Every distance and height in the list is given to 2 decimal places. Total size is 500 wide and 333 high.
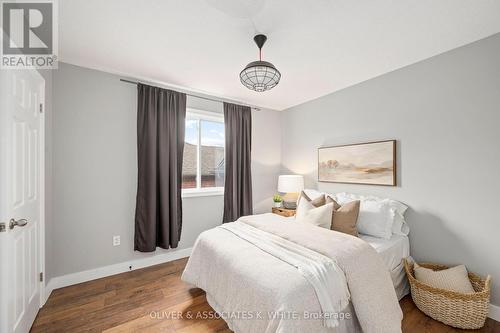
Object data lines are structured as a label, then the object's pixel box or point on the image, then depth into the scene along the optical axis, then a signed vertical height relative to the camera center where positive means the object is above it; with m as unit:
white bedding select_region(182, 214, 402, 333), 1.35 -0.86
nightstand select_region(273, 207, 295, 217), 3.52 -0.78
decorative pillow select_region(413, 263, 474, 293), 1.95 -1.06
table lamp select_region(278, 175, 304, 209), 3.72 -0.36
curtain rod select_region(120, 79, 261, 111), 3.35 +1.10
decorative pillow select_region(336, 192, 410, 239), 2.39 -0.60
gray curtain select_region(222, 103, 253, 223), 3.66 +0.05
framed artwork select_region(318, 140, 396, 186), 2.71 +0.03
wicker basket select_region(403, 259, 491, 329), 1.79 -1.20
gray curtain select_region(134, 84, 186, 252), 2.87 -0.03
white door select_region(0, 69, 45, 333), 1.34 -0.24
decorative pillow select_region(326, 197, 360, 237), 2.36 -0.59
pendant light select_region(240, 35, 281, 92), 1.86 +0.81
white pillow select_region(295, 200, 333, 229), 2.39 -0.58
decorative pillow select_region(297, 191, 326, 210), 2.77 -0.46
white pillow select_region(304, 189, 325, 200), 3.34 -0.44
